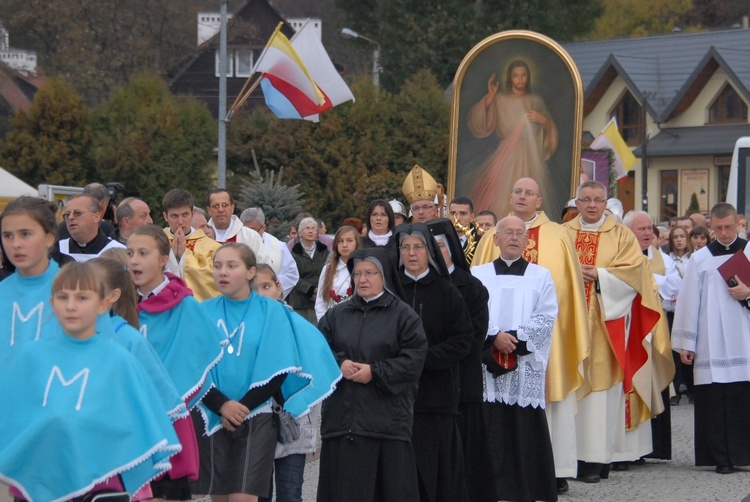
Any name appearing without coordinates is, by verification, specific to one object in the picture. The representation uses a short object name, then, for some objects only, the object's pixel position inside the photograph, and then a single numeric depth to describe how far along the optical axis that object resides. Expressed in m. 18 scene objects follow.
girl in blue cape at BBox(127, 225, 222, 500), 10.91
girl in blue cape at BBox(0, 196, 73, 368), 10.55
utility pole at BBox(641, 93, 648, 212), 77.48
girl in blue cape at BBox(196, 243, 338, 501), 11.56
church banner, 30.10
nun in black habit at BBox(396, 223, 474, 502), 13.53
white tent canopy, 34.04
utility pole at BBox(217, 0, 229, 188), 41.25
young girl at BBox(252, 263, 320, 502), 12.48
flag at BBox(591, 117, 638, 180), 50.97
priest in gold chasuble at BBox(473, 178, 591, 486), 16.66
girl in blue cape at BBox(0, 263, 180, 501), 8.85
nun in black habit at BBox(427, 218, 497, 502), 14.13
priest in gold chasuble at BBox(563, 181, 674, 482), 18.11
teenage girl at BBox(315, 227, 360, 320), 20.55
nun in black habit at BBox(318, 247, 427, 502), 12.37
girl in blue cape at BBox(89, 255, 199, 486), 9.52
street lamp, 88.53
